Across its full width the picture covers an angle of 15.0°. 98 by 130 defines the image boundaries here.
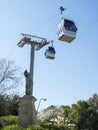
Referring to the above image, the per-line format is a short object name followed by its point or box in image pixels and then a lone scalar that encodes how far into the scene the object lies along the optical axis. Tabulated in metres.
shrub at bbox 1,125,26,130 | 25.19
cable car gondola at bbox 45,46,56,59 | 26.22
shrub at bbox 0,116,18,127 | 29.58
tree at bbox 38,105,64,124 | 51.26
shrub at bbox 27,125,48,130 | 24.40
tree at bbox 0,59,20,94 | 37.84
